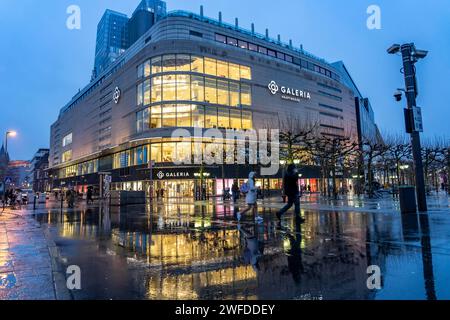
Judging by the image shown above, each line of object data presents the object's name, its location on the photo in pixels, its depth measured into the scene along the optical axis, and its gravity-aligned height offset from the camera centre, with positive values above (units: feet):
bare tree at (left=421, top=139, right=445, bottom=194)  115.83 +9.10
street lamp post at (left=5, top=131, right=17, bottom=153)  92.18 +19.20
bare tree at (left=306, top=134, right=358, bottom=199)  105.60 +9.98
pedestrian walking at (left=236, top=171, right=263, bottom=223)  38.94 -0.42
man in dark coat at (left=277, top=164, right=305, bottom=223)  36.76 +0.27
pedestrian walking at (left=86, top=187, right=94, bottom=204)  114.10 +0.08
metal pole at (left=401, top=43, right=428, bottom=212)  43.86 +11.58
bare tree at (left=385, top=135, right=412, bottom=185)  122.73 +15.89
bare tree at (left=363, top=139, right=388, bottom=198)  92.49 +11.07
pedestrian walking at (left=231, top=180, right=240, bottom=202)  89.05 -0.25
